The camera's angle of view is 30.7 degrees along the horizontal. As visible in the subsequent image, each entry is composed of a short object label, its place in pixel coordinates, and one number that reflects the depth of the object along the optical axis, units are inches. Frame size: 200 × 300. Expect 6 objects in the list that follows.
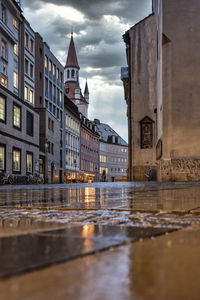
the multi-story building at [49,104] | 1405.0
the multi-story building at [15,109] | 962.7
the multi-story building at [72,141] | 2406.5
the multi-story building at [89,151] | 3040.6
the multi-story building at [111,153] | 4050.2
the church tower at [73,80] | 4227.4
